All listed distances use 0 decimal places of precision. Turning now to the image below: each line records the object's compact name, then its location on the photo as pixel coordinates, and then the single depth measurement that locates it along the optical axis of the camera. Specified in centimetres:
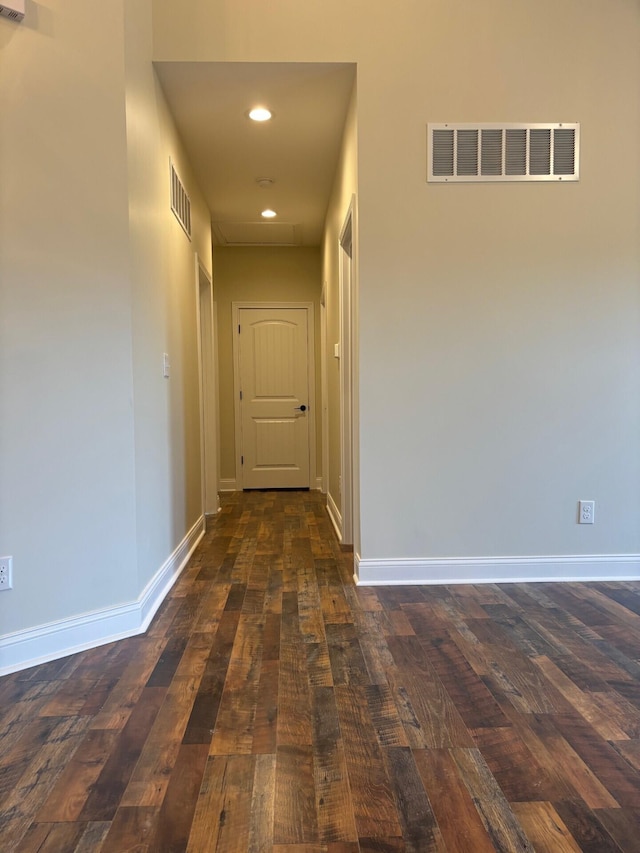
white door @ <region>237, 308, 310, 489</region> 574
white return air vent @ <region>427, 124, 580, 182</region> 265
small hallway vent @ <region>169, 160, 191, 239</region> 305
